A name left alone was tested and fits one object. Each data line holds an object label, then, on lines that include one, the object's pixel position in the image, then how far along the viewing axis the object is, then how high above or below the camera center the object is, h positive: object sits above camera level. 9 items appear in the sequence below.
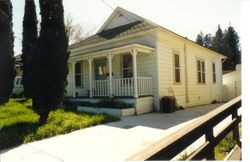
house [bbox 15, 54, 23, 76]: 19.53 +2.40
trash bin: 8.23 -0.89
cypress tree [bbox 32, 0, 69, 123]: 5.58 +0.82
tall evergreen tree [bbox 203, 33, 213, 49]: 42.80 +10.47
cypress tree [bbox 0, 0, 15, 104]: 6.62 +1.26
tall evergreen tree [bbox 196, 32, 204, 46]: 45.06 +11.57
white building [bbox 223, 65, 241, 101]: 14.52 -0.15
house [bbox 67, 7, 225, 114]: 8.60 +1.05
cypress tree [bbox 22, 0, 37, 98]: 12.18 +3.63
